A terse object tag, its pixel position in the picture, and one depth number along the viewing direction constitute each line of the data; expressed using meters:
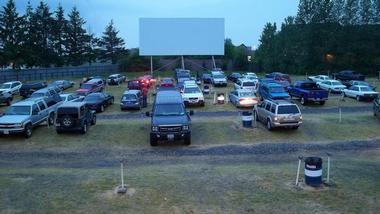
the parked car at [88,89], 43.78
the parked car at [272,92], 36.78
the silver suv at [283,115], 25.47
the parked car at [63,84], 54.45
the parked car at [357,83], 42.40
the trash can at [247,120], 27.02
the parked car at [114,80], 61.53
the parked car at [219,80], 54.97
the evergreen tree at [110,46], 101.06
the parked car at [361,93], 39.56
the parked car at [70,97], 34.01
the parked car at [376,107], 30.08
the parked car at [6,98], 40.26
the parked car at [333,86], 45.80
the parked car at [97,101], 34.47
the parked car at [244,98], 35.56
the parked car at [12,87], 47.69
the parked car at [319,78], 52.53
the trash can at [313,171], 13.48
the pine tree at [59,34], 87.62
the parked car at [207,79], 60.39
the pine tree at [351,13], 77.25
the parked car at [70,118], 25.27
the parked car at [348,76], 60.06
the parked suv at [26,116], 24.47
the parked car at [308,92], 36.28
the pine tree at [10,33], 70.31
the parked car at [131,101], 35.31
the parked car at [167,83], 49.84
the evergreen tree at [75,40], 88.94
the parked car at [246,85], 44.23
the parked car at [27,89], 46.62
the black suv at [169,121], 22.16
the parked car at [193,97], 36.22
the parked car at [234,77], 63.40
